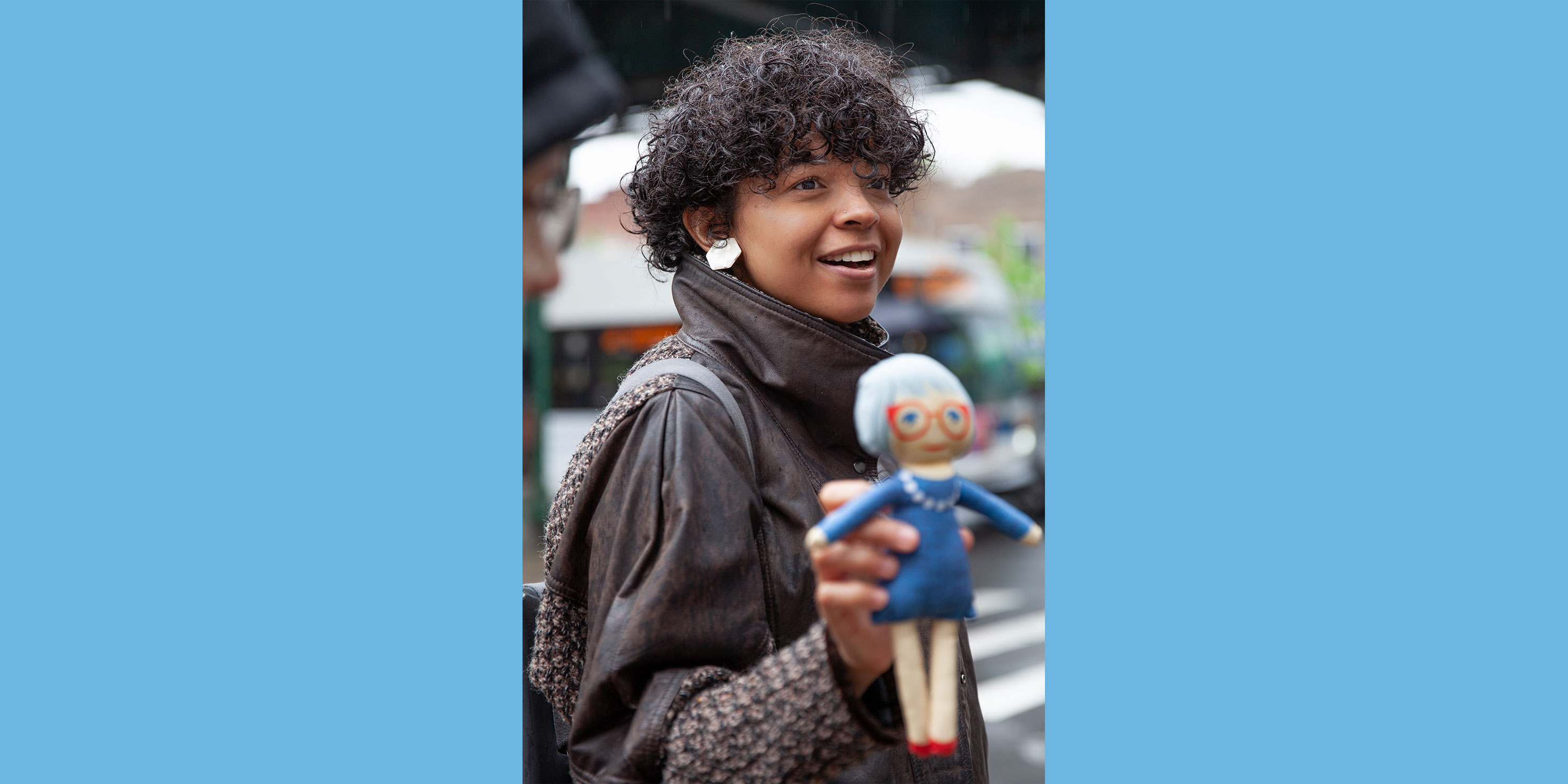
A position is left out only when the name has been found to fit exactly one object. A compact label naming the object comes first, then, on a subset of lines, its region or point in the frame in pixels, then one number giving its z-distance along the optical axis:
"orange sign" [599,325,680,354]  6.48
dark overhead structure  3.41
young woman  1.48
